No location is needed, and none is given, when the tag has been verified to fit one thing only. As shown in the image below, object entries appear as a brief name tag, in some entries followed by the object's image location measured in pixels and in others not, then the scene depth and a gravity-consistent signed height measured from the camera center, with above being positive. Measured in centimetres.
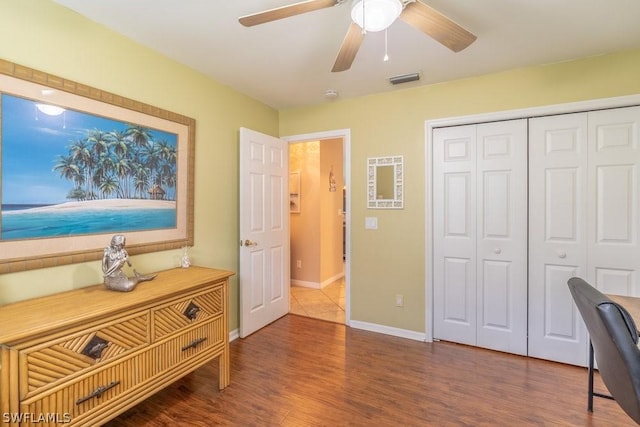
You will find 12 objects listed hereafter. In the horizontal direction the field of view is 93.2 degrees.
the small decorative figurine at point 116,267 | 170 -32
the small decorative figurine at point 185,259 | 237 -38
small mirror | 298 +28
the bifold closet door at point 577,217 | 223 -4
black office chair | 117 -55
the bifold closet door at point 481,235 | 256 -21
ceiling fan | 130 +88
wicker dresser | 120 -66
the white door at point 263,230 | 290 -20
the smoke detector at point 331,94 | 296 +117
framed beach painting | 155 +24
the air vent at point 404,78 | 261 +117
